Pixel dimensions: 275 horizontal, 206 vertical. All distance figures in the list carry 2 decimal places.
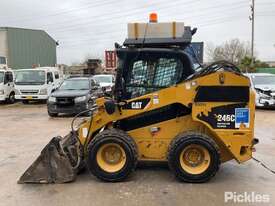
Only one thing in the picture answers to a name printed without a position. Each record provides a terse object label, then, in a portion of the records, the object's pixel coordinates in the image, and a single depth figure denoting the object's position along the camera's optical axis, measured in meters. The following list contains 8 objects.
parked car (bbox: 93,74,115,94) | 12.88
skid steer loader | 3.47
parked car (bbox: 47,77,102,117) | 8.41
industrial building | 21.89
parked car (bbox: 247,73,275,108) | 9.26
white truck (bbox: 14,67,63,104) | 11.49
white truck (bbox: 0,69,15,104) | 12.10
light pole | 22.01
